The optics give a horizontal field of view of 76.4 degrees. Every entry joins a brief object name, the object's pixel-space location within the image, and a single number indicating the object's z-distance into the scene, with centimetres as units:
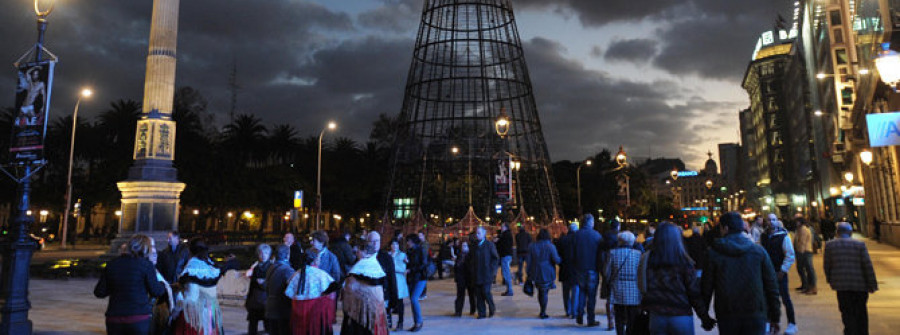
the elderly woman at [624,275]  725
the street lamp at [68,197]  3410
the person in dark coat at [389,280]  905
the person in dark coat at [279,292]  704
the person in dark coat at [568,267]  986
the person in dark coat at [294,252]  1008
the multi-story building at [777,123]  8750
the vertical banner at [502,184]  2259
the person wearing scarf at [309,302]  655
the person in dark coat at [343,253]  1030
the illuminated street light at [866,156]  2588
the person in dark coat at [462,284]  1101
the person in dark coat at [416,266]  1063
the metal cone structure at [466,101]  2892
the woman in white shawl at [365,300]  681
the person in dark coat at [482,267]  1039
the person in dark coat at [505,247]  1510
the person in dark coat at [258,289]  800
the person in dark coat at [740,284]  486
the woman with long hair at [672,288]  496
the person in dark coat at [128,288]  575
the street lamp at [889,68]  1269
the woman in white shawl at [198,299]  634
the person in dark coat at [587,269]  955
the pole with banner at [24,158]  804
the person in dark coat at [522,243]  1600
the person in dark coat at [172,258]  933
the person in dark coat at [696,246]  1198
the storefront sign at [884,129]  1333
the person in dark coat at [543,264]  1054
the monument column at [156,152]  2344
